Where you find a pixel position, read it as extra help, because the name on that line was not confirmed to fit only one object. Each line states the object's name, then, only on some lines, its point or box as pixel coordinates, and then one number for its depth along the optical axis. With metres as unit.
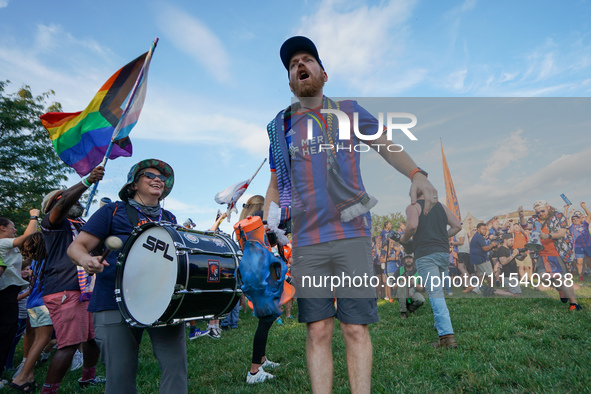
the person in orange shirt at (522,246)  6.08
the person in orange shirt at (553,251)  6.51
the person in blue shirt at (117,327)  2.68
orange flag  4.03
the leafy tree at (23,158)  20.83
